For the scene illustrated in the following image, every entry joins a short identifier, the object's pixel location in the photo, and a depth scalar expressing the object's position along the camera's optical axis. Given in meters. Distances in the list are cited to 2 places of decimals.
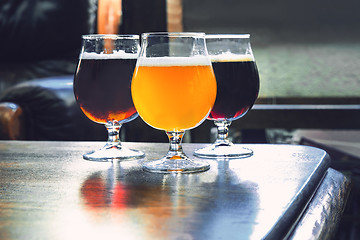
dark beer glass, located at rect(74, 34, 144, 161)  1.02
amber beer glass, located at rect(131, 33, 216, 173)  0.90
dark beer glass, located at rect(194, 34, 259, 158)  1.03
